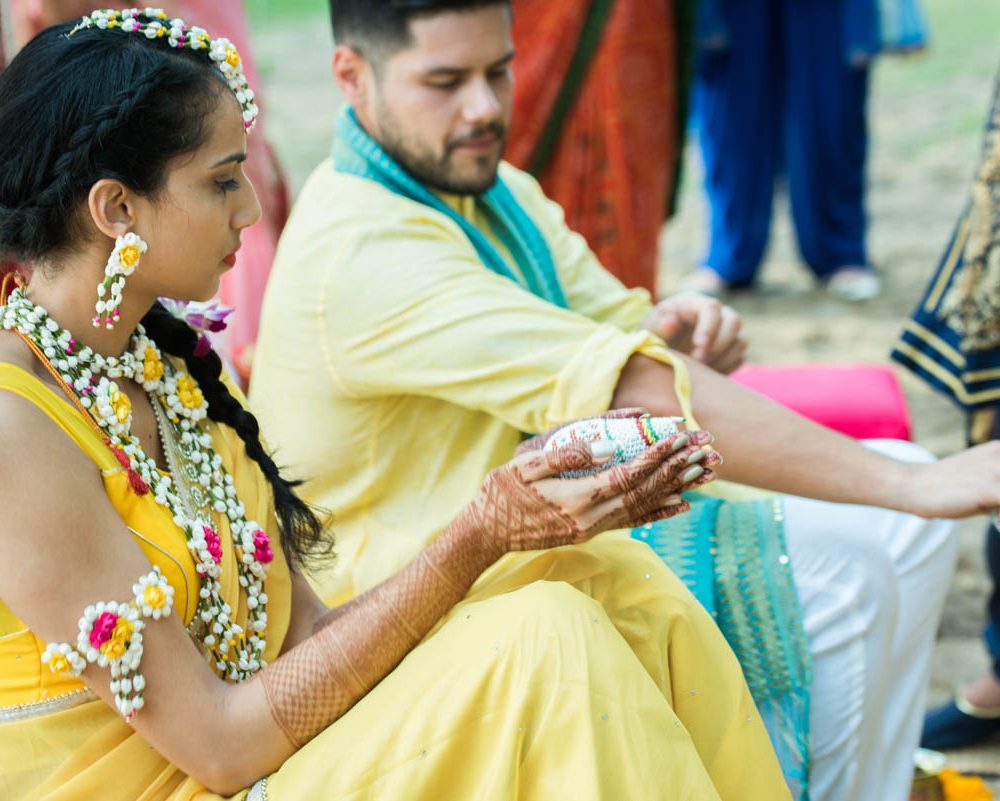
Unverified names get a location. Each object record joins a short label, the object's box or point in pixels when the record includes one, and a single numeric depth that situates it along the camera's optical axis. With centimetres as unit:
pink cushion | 292
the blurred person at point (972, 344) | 258
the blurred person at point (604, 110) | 402
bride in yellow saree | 154
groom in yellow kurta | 182
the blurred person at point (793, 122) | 545
